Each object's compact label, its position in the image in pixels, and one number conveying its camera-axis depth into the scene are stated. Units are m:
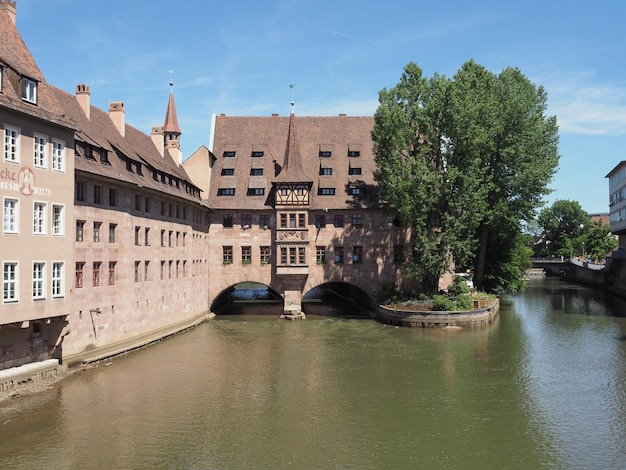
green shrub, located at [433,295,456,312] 48.31
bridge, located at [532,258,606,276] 111.63
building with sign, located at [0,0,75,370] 25.98
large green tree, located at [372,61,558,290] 48.28
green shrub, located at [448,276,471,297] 51.16
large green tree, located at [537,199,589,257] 143.38
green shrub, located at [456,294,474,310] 48.93
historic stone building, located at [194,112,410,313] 53.66
